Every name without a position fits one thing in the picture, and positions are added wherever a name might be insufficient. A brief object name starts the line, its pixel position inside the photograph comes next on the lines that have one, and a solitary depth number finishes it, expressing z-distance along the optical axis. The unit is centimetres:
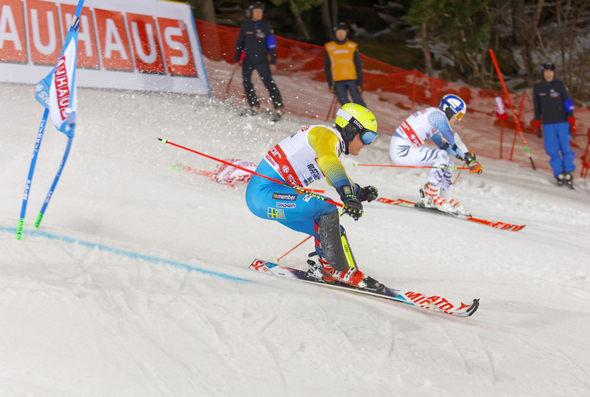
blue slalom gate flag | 685
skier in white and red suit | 1272
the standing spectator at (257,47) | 1783
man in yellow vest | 1795
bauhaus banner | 1625
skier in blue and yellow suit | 697
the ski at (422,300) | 733
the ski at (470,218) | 1219
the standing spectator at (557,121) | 1762
